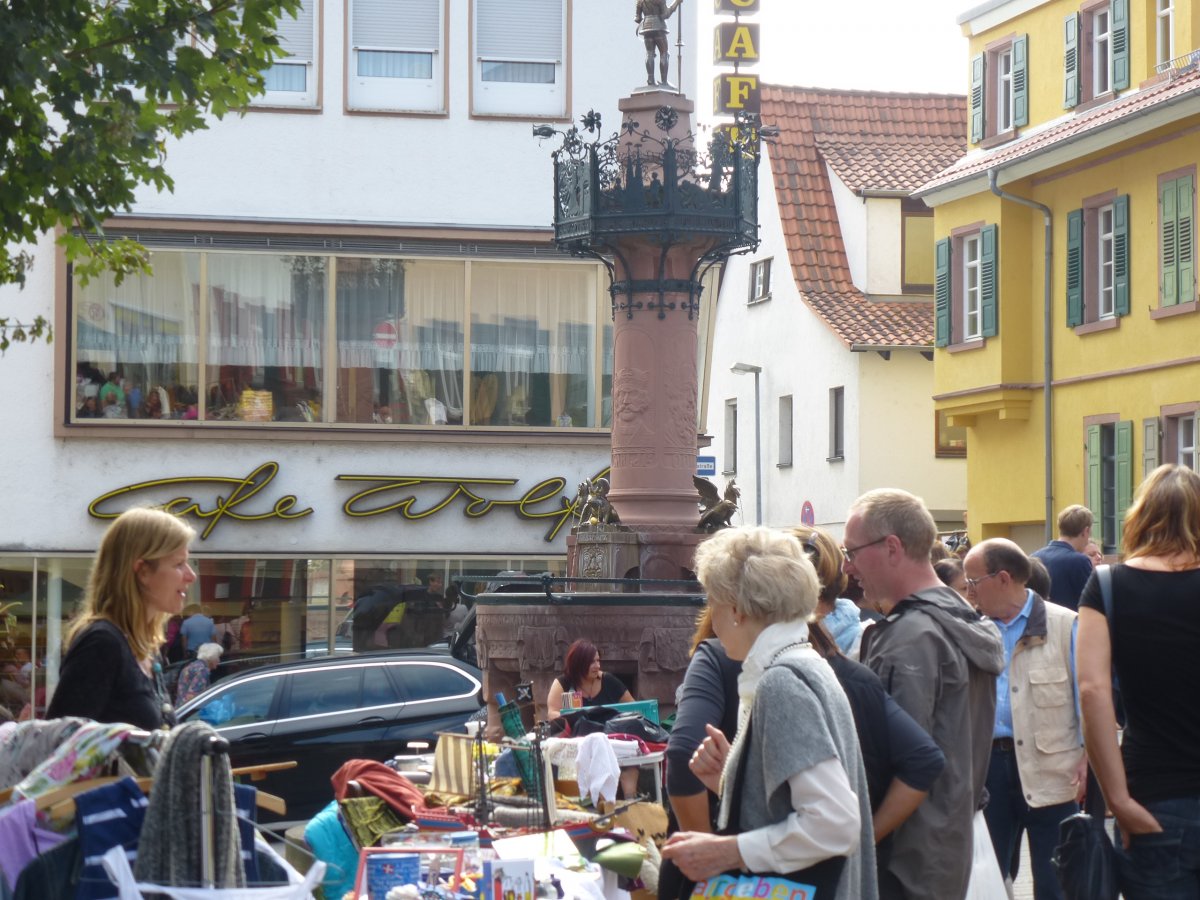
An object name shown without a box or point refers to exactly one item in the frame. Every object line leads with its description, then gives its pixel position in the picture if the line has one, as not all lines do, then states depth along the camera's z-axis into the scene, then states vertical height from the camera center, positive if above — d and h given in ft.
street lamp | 134.92 +2.27
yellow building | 88.02 +10.50
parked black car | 48.52 -6.37
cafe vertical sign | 129.59 +27.67
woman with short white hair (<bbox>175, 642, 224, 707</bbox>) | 63.72 -7.20
